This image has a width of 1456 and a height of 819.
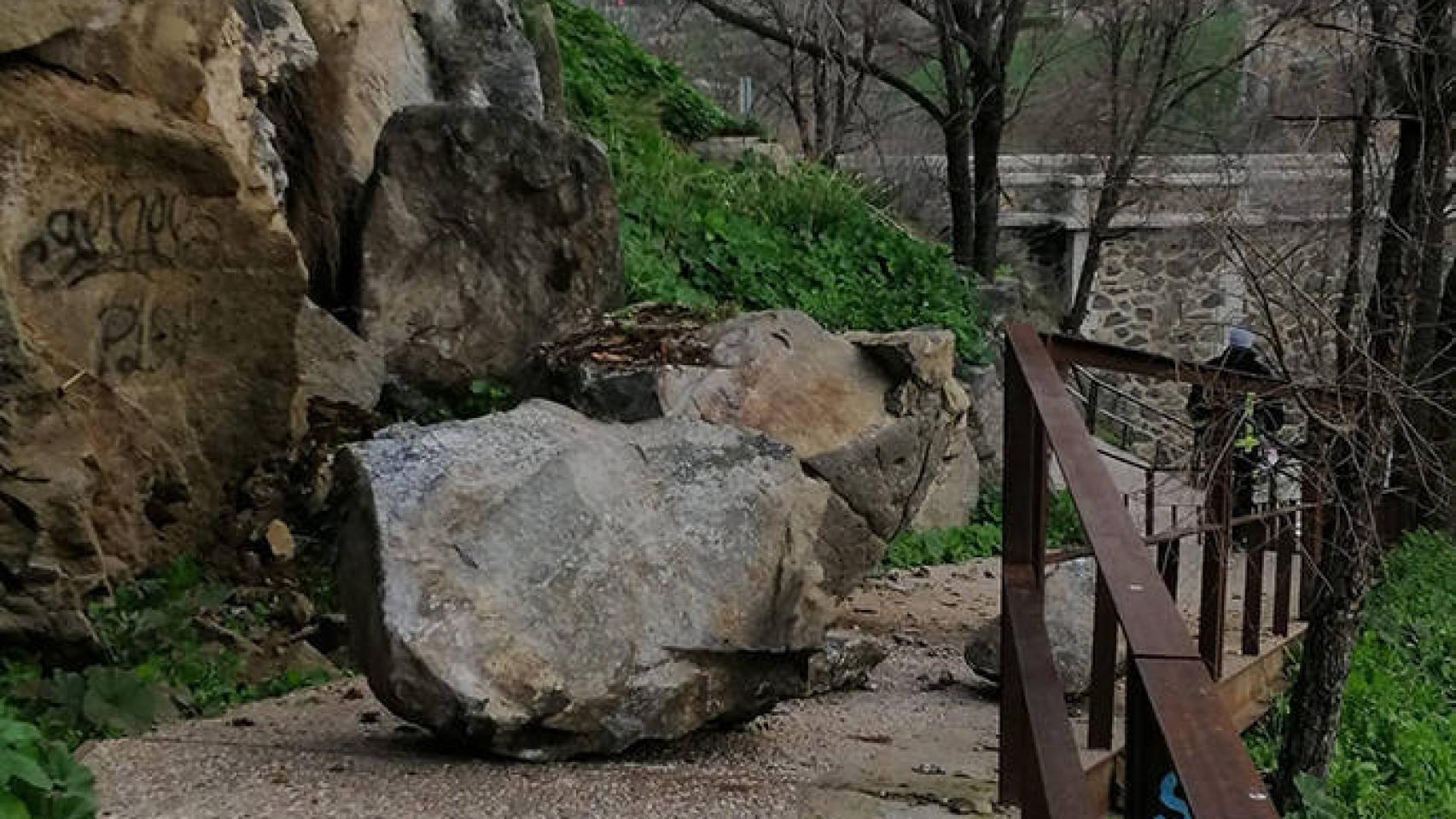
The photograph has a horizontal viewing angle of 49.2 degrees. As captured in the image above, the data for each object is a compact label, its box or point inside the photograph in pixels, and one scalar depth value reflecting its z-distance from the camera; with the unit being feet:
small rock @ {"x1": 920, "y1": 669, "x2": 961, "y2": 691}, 17.89
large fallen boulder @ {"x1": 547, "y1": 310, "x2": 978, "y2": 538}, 19.43
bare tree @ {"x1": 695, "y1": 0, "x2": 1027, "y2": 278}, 43.04
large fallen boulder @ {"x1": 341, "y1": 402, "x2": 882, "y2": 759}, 11.71
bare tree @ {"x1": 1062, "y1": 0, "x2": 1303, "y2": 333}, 50.24
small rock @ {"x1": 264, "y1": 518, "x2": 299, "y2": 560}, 19.90
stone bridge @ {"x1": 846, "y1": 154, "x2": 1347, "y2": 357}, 57.26
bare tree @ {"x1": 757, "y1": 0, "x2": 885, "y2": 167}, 42.17
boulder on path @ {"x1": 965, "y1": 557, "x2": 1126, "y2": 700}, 17.06
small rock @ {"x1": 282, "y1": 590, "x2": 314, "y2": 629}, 18.84
